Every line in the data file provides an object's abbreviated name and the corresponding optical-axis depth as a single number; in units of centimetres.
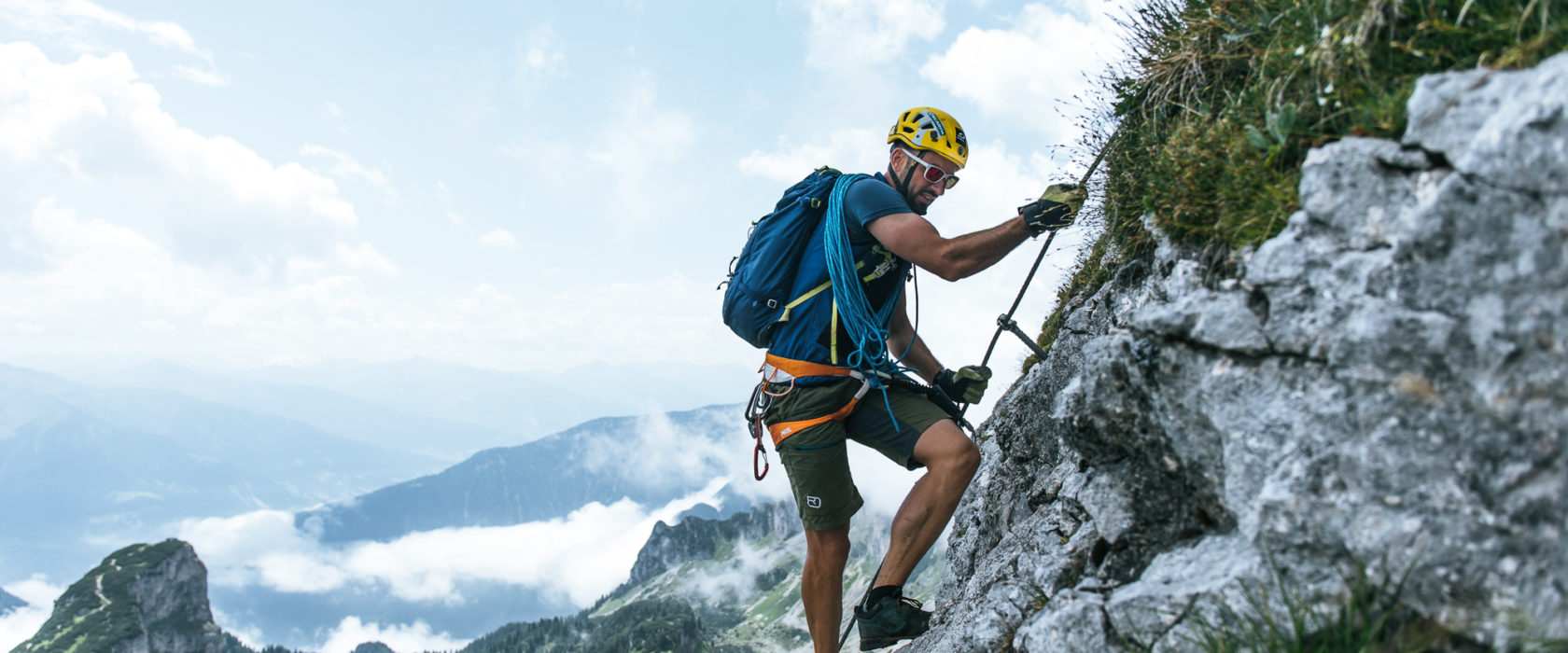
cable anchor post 836
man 656
